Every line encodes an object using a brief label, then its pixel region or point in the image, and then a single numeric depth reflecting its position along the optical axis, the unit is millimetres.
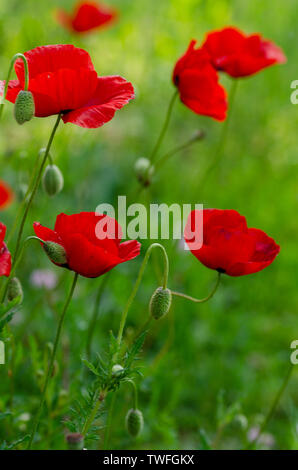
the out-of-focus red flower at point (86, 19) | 2107
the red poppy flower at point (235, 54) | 1506
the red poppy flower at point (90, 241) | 1327
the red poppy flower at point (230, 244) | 1355
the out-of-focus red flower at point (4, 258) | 1334
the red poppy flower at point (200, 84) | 1436
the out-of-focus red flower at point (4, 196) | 1540
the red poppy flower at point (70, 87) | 1338
